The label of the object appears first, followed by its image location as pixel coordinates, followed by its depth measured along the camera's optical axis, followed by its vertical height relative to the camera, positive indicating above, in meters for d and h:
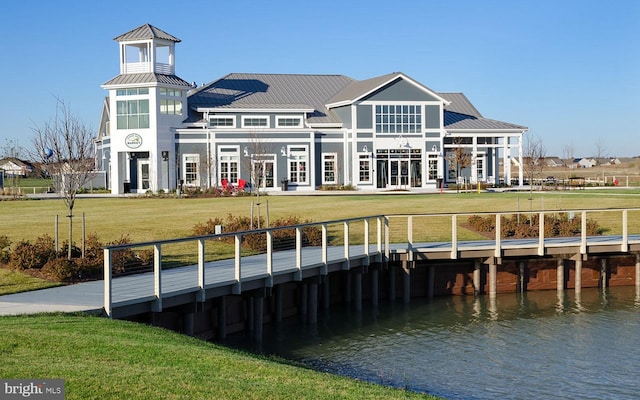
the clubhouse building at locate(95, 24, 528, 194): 62.69 +2.80
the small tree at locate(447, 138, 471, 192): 67.19 +0.99
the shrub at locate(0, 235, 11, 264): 22.63 -2.06
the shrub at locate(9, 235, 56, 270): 21.81 -2.06
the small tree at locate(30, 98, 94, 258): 25.45 +0.36
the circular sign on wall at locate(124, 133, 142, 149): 62.84 +2.36
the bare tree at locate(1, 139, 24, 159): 114.38 +2.84
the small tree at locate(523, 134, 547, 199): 60.59 +1.00
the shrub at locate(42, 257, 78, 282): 20.92 -2.31
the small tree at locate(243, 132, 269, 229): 59.44 +1.28
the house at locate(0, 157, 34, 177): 103.00 +1.16
